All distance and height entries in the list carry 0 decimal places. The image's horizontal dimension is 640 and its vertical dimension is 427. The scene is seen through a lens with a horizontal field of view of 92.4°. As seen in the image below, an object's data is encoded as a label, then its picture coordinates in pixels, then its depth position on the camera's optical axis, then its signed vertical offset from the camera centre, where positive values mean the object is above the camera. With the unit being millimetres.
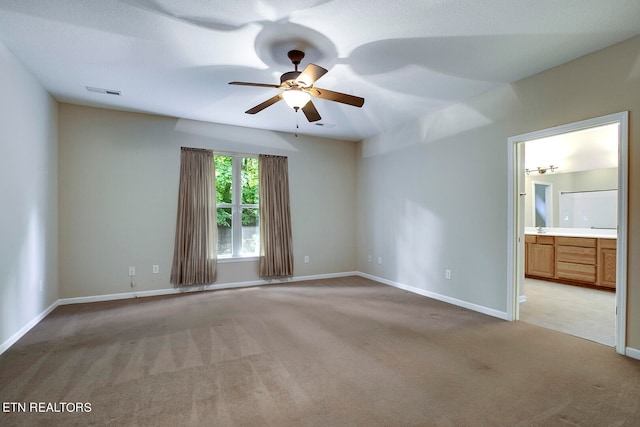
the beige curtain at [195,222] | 4742 -155
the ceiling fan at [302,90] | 2471 +1088
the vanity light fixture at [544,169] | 5992 +889
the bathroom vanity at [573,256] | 4754 -707
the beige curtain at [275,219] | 5379 -114
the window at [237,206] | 5207 +113
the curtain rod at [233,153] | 5133 +1016
